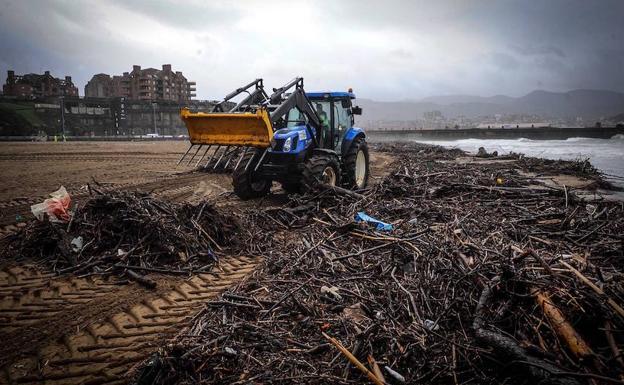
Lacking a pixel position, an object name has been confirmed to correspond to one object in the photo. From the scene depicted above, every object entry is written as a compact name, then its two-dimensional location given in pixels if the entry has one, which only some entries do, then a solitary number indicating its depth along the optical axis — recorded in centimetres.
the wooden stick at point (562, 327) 227
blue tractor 760
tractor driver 932
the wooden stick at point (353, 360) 242
